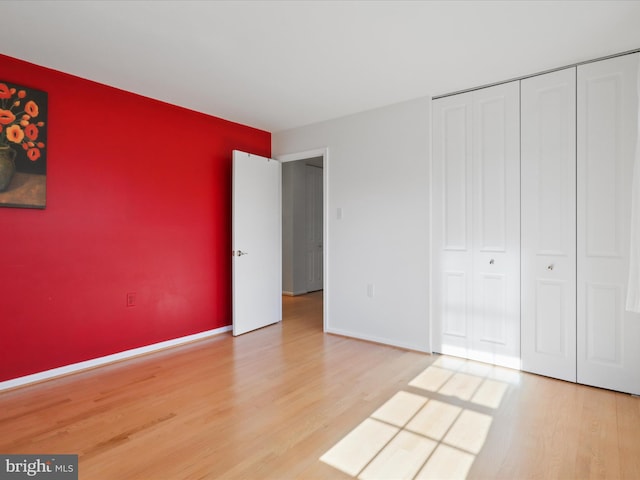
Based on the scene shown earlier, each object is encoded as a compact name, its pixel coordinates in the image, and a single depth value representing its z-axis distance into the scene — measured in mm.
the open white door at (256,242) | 4129
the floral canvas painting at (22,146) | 2674
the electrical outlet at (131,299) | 3426
